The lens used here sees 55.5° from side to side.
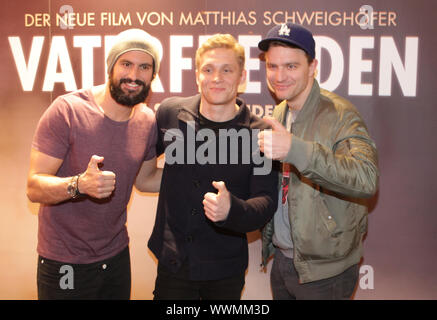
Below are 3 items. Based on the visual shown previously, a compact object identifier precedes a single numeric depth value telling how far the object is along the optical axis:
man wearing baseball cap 2.22
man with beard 2.28
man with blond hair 2.28
